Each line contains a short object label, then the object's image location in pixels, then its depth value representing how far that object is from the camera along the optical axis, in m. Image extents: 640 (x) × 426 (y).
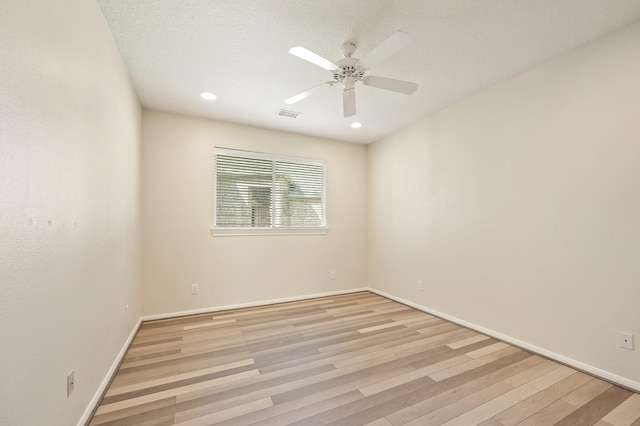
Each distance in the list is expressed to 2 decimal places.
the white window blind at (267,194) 3.74
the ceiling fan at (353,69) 1.73
